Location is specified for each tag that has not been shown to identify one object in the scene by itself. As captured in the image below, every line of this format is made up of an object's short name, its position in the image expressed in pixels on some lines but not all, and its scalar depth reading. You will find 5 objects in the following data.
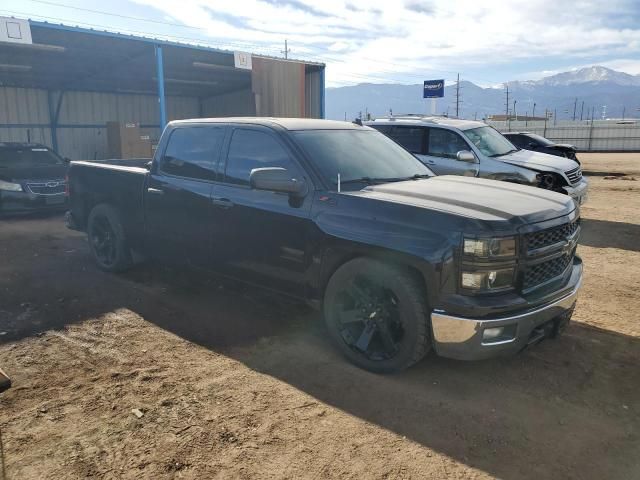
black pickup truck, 3.25
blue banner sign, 23.31
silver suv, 8.57
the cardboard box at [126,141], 14.80
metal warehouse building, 12.14
